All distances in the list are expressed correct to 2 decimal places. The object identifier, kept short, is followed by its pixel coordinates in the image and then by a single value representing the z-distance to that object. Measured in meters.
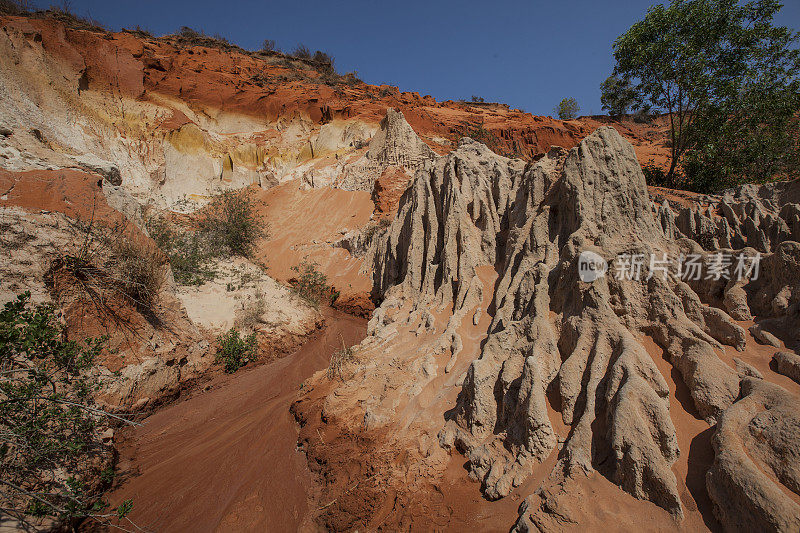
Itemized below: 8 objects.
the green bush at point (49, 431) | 3.49
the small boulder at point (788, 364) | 3.05
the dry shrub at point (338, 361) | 6.56
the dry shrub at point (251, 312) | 9.32
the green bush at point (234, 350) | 8.17
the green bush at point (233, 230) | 12.81
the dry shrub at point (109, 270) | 5.98
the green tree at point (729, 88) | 10.19
